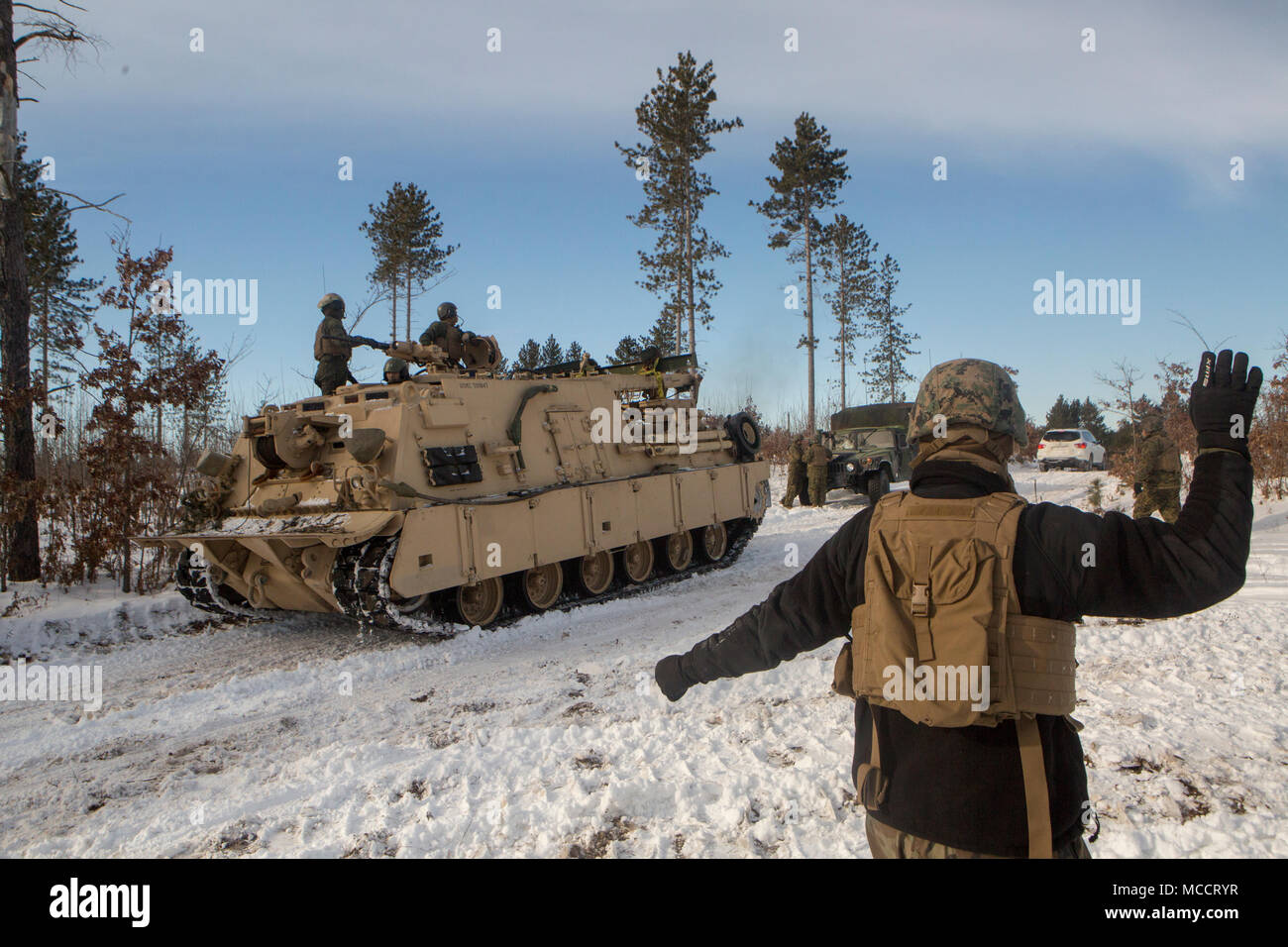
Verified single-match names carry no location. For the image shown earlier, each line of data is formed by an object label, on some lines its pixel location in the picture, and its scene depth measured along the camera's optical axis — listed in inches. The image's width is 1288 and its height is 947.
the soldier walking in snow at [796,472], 761.6
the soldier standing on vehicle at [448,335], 408.8
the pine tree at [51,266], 753.0
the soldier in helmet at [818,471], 729.0
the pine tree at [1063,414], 2031.3
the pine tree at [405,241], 1015.6
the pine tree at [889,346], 1425.9
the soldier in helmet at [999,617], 73.9
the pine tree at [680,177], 956.0
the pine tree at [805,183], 1096.8
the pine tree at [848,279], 1322.6
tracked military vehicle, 303.6
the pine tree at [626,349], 1736.1
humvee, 733.9
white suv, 1109.1
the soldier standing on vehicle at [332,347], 369.1
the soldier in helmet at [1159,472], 420.8
